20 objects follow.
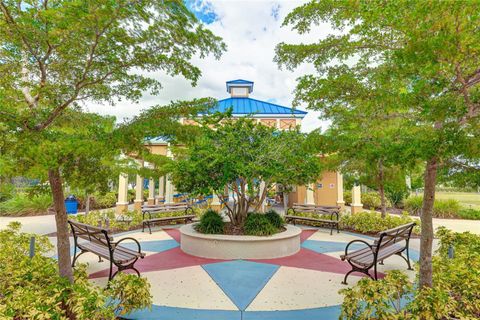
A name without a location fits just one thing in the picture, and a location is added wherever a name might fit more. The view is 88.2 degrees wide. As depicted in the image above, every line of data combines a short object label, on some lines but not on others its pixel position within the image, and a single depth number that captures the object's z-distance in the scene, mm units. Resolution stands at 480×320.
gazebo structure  14266
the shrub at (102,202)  18031
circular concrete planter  6172
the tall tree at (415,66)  2305
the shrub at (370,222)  9055
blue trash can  14606
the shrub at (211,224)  7009
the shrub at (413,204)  15719
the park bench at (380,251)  4434
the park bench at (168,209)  9895
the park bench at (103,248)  4543
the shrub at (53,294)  2711
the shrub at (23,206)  14116
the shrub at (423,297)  2807
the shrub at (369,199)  18550
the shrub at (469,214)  13601
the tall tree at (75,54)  2760
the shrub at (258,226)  6664
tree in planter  6285
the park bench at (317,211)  9453
